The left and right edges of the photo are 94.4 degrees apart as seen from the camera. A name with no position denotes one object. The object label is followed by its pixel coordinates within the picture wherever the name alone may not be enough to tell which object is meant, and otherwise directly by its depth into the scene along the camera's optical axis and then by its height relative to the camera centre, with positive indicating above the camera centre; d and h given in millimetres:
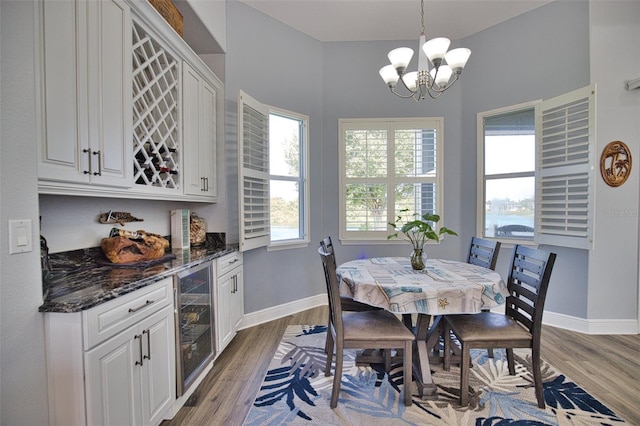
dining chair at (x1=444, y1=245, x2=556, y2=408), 1815 -792
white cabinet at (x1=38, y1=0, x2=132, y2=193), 1281 +558
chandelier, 2119 +1111
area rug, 1786 -1282
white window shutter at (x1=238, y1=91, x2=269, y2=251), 2719 +347
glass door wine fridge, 1836 -822
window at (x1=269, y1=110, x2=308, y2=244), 3496 +375
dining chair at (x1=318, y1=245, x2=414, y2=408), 1851 -817
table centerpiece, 2141 -216
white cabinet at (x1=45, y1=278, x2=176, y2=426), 1170 -685
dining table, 1791 -533
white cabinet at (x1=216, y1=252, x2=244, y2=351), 2418 -793
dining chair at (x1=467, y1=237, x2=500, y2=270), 2445 -412
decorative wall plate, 2881 +409
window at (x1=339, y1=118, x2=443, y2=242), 3881 +400
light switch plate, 1078 -106
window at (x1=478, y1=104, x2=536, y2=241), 3393 +392
